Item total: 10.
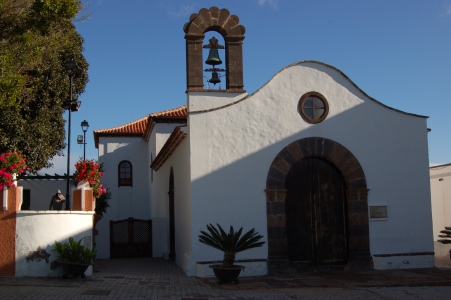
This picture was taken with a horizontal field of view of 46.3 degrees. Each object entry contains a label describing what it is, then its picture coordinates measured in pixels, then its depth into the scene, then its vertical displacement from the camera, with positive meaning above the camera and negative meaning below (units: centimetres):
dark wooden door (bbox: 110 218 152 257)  2227 -131
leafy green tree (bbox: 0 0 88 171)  1454 +442
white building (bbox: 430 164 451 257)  1898 +8
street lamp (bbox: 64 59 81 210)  1450 +389
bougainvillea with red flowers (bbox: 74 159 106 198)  1389 +92
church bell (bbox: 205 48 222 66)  1468 +407
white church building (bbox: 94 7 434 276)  1339 +91
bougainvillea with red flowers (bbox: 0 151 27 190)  1220 +101
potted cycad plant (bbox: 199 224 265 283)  1173 -92
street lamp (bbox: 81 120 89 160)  2172 +339
